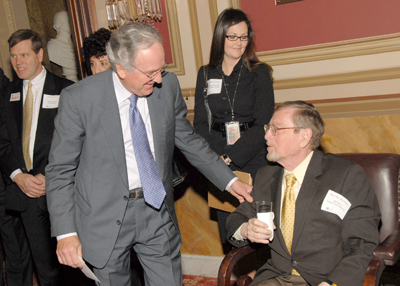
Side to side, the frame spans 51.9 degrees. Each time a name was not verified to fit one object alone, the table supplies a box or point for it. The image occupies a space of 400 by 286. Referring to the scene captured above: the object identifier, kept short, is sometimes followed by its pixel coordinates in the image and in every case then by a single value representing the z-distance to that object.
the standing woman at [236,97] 2.79
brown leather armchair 2.18
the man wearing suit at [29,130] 3.05
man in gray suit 1.95
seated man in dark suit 1.98
